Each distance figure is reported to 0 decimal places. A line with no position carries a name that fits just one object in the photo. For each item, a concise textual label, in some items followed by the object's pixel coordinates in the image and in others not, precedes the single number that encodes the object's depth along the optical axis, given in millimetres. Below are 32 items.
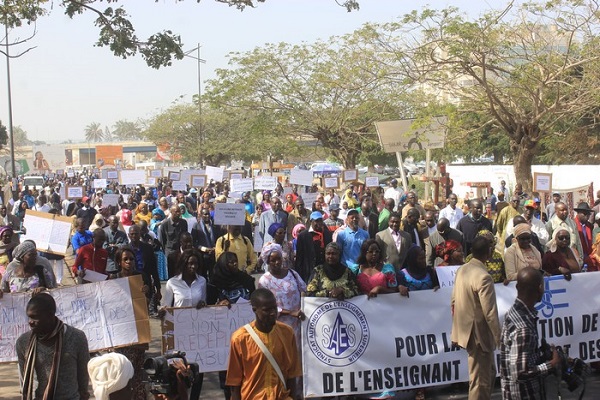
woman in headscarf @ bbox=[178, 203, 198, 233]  15238
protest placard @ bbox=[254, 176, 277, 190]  25067
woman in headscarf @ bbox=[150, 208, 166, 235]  16034
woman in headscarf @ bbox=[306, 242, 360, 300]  7863
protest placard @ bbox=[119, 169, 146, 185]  27906
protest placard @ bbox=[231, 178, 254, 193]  25219
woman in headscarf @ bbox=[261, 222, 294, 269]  11164
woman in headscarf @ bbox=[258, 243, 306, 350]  7746
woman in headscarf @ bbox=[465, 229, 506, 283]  8852
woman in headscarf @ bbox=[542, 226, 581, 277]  9172
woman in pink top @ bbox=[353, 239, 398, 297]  8180
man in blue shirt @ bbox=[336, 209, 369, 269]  11766
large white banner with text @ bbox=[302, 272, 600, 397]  7871
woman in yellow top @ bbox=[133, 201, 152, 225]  16034
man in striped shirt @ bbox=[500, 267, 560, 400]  5328
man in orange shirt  5332
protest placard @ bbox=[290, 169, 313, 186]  23781
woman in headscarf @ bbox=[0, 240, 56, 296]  7926
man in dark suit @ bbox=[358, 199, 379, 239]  14391
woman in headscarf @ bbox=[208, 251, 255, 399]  8094
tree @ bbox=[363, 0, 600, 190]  19109
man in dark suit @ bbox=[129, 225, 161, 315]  10758
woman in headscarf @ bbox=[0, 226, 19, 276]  10609
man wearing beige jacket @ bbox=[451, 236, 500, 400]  6773
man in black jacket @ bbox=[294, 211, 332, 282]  11750
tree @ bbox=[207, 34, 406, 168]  32469
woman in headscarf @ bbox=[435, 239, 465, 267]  9180
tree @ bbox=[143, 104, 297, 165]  57719
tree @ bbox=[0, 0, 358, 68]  11562
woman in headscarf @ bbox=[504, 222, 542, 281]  8930
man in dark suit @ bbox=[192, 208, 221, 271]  14133
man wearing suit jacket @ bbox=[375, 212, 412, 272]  11453
